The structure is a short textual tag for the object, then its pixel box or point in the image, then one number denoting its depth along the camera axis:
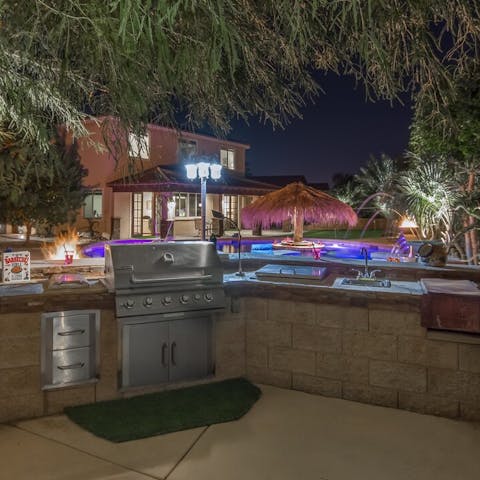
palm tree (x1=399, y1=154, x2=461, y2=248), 7.93
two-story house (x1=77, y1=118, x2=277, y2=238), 17.62
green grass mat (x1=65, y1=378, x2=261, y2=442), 3.10
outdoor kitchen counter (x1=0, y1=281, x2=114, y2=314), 3.20
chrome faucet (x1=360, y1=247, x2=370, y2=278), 4.12
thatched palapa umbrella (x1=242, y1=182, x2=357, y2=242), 10.75
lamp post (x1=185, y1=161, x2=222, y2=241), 8.25
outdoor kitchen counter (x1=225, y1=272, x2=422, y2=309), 3.44
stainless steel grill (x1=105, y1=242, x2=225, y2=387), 3.42
